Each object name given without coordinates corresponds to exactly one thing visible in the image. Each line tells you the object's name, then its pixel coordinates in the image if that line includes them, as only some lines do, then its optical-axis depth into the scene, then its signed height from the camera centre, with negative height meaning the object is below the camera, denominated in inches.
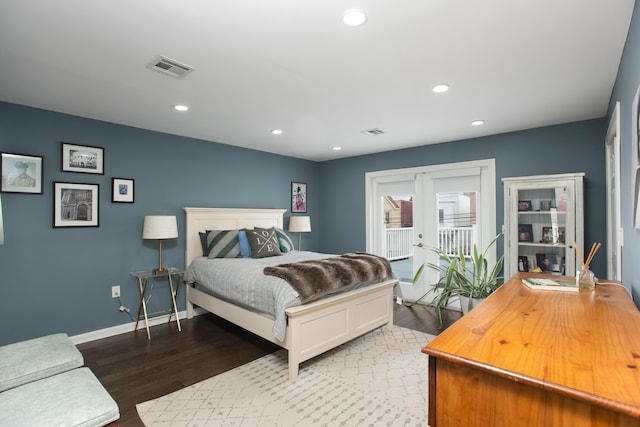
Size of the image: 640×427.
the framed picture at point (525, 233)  141.6 -6.9
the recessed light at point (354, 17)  64.1 +40.9
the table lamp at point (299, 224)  205.8 -4.0
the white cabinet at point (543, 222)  129.3 -2.0
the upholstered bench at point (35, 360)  61.2 -29.1
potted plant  136.8 -28.6
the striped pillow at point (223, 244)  155.1 -12.7
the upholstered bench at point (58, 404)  49.4 -30.4
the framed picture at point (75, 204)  125.7 +5.5
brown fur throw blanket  106.9 -20.2
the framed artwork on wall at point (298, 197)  219.6 +14.6
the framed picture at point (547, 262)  137.6 -19.4
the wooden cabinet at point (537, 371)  30.1 -15.6
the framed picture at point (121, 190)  139.9 +12.4
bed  104.1 -36.8
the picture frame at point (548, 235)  136.5 -7.6
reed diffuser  67.4 -13.2
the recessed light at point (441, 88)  99.9 +41.1
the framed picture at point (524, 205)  141.6 +5.4
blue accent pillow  158.7 -13.6
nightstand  139.3 -31.4
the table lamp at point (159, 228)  139.3 -4.3
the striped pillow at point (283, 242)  175.9 -13.3
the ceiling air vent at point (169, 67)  84.3 +41.1
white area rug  82.4 -51.2
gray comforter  103.3 -24.7
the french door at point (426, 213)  169.3 +2.4
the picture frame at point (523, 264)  142.7 -20.7
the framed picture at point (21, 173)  114.9 +16.5
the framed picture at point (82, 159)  127.7 +24.4
